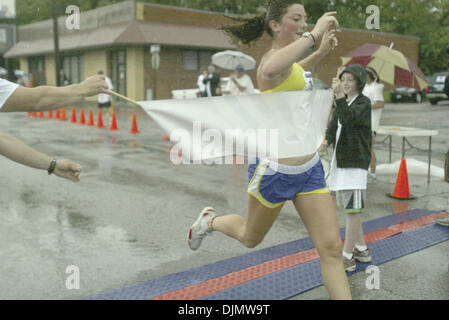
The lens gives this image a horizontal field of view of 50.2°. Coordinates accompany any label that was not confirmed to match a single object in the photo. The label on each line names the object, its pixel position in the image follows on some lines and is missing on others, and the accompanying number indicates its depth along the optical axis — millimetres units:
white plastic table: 7068
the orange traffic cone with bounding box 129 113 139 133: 14509
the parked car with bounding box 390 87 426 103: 32438
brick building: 26625
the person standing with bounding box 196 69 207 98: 16422
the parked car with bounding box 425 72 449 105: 26562
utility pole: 18569
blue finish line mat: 3498
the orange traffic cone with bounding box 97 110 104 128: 15895
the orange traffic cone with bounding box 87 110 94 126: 16578
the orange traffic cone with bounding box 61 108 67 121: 18734
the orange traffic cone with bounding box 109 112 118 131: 15286
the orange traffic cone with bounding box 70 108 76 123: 17828
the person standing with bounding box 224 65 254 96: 10906
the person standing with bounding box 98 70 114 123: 17788
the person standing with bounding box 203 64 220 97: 15055
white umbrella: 13873
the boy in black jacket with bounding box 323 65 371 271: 3953
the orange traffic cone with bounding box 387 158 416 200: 6570
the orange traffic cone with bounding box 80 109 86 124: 17322
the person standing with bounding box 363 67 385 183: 7458
